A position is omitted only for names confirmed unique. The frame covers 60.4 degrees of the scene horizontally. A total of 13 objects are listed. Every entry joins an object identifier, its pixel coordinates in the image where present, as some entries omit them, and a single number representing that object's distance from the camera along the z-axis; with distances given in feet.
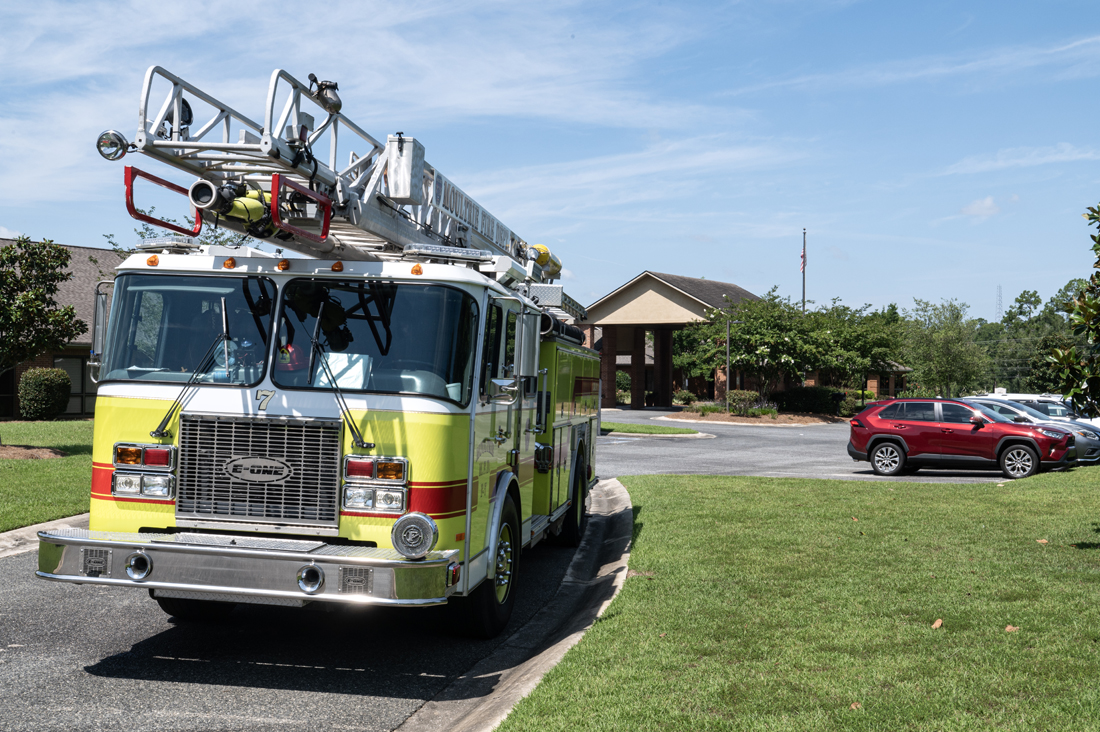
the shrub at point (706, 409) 157.00
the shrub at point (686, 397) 176.04
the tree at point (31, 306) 60.18
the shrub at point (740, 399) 153.69
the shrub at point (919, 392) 233.84
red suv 61.05
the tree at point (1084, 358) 29.14
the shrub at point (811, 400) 164.14
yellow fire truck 18.28
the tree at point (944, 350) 220.43
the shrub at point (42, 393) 100.73
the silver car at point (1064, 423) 64.64
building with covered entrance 178.81
